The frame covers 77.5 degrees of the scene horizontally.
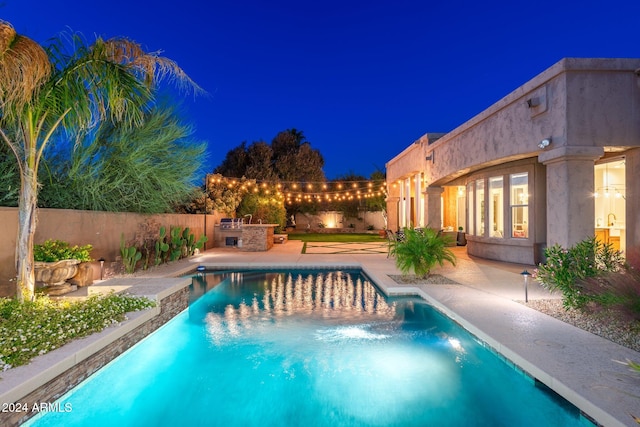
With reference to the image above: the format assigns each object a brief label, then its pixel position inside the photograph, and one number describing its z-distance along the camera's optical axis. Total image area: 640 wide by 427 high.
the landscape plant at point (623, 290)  3.86
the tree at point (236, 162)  30.77
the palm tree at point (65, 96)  4.90
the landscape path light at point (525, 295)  6.02
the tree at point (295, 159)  30.67
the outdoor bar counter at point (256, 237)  15.34
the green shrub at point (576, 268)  5.22
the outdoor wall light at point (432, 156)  14.13
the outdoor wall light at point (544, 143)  7.57
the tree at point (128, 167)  8.85
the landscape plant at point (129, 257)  9.28
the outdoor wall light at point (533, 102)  7.80
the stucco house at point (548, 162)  7.18
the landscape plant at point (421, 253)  8.15
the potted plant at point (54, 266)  6.24
